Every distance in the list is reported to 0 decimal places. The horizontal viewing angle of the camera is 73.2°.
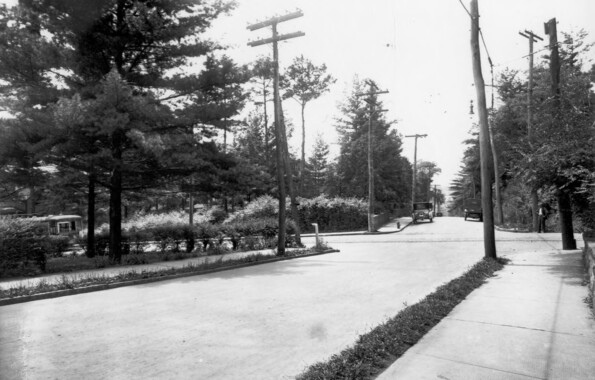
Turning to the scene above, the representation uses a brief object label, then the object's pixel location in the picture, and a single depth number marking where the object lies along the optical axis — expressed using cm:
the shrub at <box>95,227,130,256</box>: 1605
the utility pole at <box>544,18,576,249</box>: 1324
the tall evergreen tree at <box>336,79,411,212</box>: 4822
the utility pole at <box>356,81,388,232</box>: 3073
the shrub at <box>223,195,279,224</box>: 3572
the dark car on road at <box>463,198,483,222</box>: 4441
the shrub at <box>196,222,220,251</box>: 1799
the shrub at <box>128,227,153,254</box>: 1655
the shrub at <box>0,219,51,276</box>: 1071
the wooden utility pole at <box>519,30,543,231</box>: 2533
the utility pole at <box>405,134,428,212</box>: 4856
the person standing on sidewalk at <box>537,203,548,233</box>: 2450
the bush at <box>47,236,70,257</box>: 1497
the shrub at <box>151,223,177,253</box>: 1712
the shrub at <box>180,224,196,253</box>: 1756
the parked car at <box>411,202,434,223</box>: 4350
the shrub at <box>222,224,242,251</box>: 1914
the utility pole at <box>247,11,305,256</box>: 1595
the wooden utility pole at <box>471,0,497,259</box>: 1241
